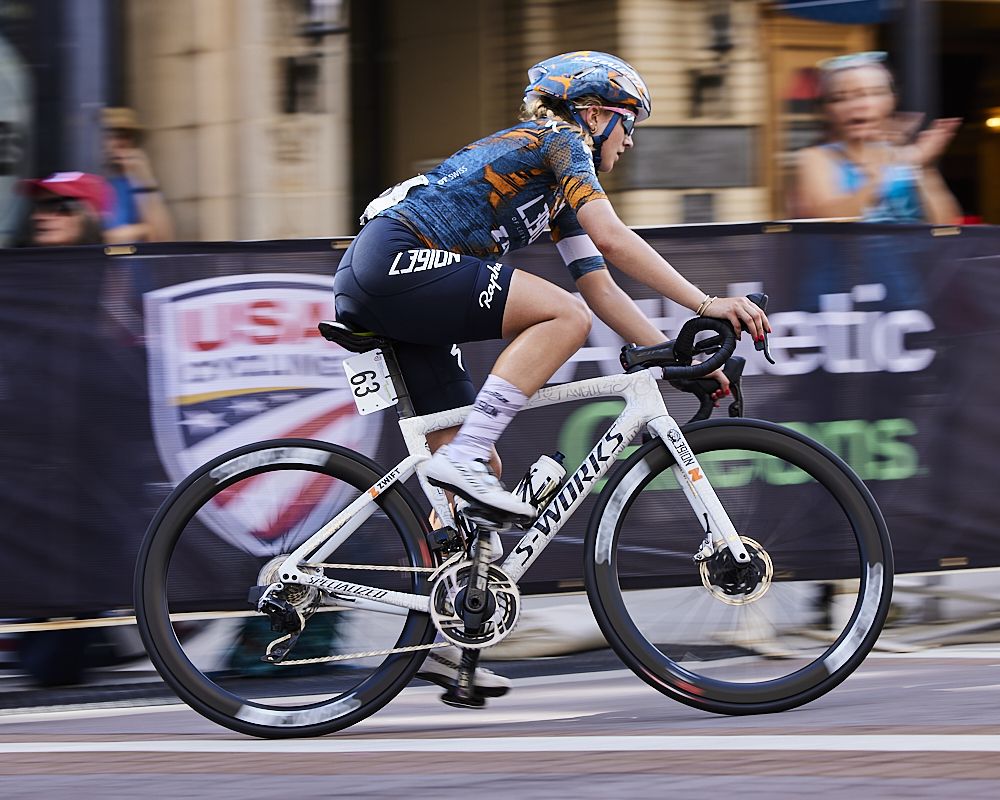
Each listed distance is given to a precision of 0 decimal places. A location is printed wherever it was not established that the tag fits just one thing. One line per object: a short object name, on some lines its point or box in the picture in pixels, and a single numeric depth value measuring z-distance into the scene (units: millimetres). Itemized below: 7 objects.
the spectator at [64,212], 14172
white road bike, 9023
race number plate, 9242
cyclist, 8867
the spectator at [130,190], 15352
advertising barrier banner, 11867
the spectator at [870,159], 15281
